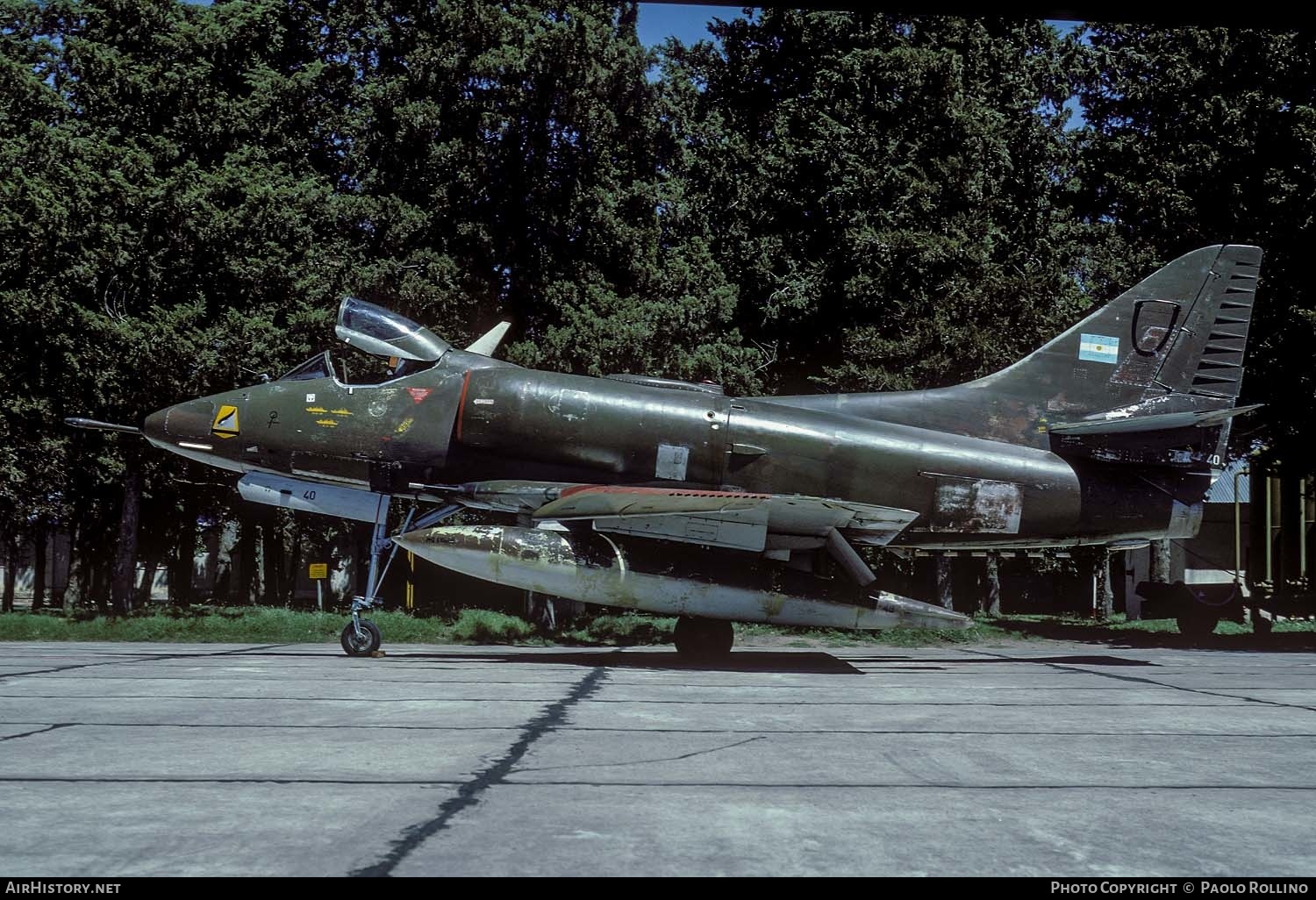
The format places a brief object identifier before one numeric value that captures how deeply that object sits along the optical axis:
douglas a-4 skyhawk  13.15
